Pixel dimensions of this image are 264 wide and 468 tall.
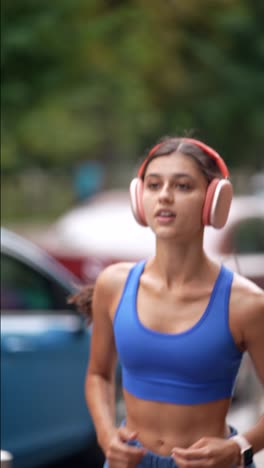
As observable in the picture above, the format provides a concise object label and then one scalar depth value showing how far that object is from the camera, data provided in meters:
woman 4.36
